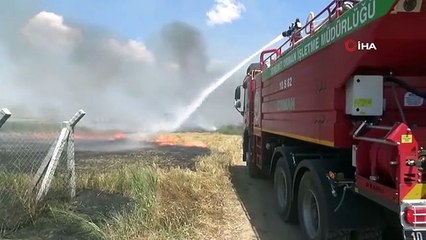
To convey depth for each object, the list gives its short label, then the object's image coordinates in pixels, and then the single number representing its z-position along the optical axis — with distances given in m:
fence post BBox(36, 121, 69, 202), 6.37
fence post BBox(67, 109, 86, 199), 6.93
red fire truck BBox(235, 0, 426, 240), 3.51
